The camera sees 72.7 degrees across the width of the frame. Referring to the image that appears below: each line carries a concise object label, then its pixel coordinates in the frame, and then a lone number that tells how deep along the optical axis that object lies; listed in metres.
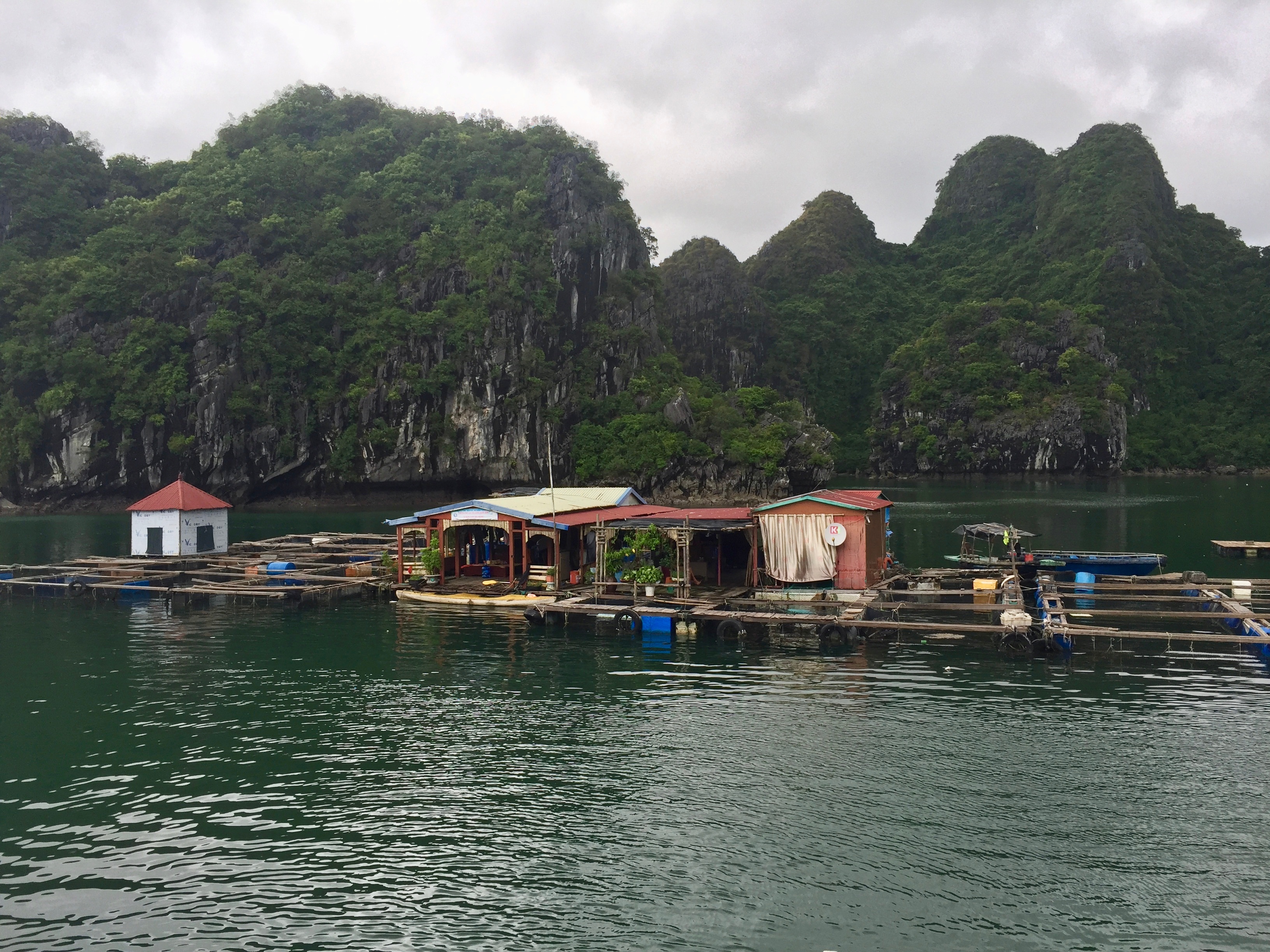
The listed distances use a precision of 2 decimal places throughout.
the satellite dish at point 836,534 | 27.50
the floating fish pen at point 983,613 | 22.66
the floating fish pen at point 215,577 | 32.22
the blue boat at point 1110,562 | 35.06
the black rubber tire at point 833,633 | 23.58
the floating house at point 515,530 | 30.11
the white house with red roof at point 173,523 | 38.16
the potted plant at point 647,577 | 28.36
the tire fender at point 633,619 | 25.38
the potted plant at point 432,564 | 31.91
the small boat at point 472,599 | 28.84
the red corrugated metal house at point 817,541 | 27.62
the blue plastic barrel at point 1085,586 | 29.45
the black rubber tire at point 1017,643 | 22.02
